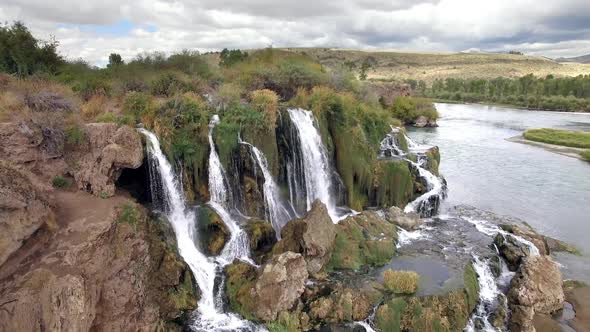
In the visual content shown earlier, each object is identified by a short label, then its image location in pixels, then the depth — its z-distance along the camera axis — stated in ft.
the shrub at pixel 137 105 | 59.08
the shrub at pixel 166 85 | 70.44
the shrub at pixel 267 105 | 64.90
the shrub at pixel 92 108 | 58.42
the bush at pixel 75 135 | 49.93
